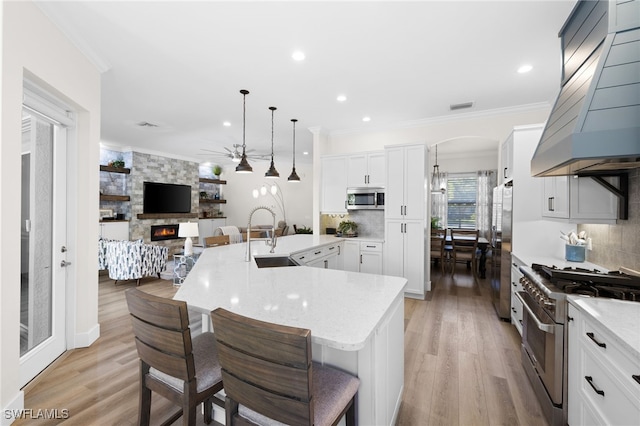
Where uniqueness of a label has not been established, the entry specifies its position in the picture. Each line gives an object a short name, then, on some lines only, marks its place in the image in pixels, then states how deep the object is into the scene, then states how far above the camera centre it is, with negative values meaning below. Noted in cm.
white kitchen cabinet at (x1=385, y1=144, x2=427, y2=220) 439 +49
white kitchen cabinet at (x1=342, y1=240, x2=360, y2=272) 482 -76
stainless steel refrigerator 333 -48
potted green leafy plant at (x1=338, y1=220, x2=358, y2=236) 511 -30
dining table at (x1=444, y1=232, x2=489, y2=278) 579 -79
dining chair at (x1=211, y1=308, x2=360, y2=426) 93 -58
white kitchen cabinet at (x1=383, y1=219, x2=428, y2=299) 435 -64
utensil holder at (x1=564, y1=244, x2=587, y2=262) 265 -37
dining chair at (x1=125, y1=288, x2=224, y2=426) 121 -69
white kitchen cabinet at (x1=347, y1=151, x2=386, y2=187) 481 +76
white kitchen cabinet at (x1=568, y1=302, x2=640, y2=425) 113 -77
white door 228 -30
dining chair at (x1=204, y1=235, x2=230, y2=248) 507 -55
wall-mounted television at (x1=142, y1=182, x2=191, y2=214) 758 +37
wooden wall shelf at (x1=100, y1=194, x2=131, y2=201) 657 +32
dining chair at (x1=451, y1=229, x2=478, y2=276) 541 -73
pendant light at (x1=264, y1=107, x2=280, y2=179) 444 +62
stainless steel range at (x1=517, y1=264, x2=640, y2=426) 172 -68
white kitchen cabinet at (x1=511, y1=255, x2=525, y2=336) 296 -93
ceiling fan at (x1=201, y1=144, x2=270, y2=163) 721 +162
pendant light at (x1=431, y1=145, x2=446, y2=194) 720 +86
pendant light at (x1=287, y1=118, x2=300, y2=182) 502 +62
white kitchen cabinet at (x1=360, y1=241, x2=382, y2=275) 468 -76
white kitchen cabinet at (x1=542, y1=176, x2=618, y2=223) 227 +11
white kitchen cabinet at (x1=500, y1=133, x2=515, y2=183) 324 +68
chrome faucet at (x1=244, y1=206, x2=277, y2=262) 263 -42
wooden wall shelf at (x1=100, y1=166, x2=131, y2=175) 670 +101
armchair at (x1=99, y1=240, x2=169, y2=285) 495 -88
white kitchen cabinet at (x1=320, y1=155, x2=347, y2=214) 515 +51
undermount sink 318 -57
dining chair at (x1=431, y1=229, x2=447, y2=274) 559 -70
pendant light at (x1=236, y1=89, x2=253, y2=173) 393 +64
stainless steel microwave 481 +25
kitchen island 128 -50
